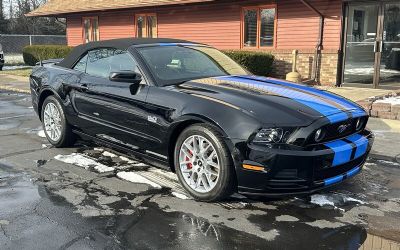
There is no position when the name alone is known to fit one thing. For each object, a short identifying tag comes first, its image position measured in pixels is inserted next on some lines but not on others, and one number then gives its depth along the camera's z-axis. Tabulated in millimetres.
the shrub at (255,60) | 13492
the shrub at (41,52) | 20734
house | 11586
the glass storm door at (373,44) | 11336
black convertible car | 3727
